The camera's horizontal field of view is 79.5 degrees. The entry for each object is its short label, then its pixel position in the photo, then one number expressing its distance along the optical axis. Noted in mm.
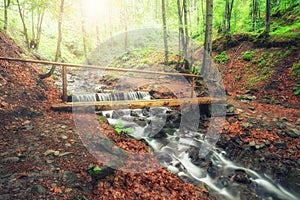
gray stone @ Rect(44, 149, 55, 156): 3803
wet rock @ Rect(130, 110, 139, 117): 9016
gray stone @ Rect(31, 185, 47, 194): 2877
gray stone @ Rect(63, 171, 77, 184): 3268
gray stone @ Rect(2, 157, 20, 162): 3396
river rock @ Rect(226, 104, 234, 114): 7697
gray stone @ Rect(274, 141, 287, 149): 5586
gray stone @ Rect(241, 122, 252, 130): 6615
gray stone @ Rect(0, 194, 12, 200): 2631
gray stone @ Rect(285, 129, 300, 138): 5848
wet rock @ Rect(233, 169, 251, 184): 4984
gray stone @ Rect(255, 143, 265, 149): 5716
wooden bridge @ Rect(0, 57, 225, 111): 5957
